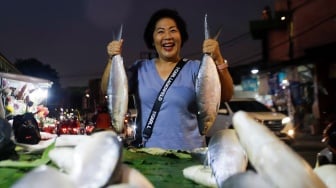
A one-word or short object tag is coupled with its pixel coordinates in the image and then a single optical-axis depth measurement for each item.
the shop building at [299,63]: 22.98
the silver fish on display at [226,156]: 1.54
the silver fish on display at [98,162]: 1.35
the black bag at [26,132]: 2.71
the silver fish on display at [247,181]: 1.33
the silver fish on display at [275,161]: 1.29
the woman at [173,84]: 3.21
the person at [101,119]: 10.12
